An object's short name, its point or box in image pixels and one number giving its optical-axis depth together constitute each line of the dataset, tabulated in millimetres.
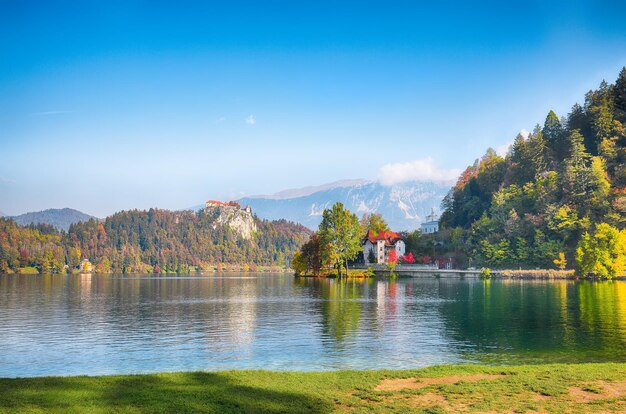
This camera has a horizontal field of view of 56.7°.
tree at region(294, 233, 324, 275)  164375
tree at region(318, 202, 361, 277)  153375
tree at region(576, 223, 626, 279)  122250
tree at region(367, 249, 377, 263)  191625
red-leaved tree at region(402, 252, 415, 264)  188925
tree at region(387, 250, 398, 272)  183988
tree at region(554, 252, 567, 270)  141575
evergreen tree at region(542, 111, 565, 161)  187362
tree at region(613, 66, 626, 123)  152250
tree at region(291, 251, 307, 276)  171800
